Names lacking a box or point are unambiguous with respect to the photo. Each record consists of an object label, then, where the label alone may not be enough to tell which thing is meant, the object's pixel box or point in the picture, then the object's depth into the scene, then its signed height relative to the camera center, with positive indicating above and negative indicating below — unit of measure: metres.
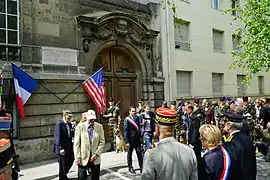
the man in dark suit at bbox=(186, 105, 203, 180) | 6.23 -1.04
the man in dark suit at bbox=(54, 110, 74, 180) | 5.71 -1.16
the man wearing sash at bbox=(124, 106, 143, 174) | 6.66 -1.17
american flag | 9.26 +0.33
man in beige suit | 4.75 -1.00
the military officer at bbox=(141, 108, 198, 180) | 2.25 -0.59
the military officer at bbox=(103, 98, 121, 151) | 9.52 -0.91
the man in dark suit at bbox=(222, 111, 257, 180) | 2.64 -0.64
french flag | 7.52 +0.34
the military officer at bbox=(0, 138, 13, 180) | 2.25 -0.60
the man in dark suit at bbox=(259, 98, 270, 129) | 8.93 -0.82
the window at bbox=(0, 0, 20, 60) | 7.90 +2.22
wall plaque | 8.62 +1.47
